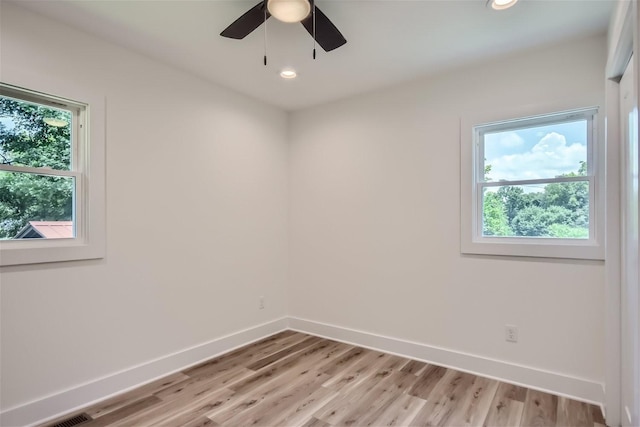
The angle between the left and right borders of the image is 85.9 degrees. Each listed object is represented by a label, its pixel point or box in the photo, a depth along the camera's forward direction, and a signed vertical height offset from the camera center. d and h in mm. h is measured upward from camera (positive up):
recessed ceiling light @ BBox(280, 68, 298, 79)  2916 +1216
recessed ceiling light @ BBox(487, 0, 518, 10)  1980 +1223
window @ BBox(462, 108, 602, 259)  2463 +201
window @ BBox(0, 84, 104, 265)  2096 +223
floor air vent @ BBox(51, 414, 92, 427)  2100 -1273
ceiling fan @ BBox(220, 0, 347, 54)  1726 +1051
